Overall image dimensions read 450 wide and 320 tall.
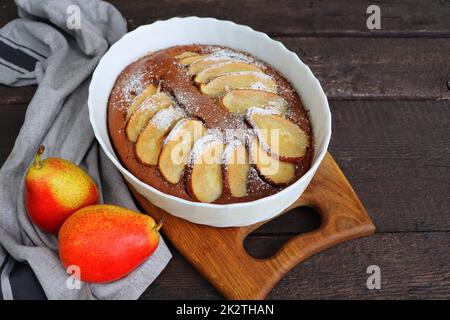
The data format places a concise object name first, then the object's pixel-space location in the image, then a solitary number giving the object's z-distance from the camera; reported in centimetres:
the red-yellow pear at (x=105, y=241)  67
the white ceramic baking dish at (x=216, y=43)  70
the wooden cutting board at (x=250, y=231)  71
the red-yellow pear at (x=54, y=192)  70
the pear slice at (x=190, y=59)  82
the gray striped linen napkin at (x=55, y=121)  70
